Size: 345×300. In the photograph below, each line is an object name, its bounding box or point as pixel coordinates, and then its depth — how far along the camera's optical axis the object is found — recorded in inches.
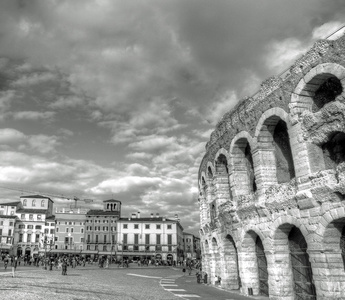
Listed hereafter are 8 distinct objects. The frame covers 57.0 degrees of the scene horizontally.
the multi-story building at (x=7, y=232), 2760.8
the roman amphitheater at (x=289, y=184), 483.1
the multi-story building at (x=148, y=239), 2903.5
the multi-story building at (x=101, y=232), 2896.2
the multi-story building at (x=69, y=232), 2896.2
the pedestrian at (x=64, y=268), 1085.2
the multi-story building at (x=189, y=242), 4372.0
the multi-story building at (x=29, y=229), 2918.3
